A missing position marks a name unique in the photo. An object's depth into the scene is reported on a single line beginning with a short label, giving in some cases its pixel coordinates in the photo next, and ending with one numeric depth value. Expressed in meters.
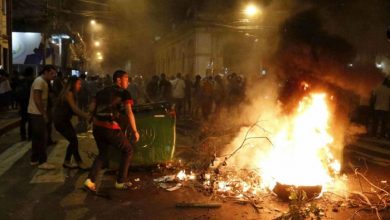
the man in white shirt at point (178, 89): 16.98
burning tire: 5.69
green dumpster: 7.10
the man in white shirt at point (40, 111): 7.25
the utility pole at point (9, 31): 22.50
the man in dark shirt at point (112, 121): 5.86
